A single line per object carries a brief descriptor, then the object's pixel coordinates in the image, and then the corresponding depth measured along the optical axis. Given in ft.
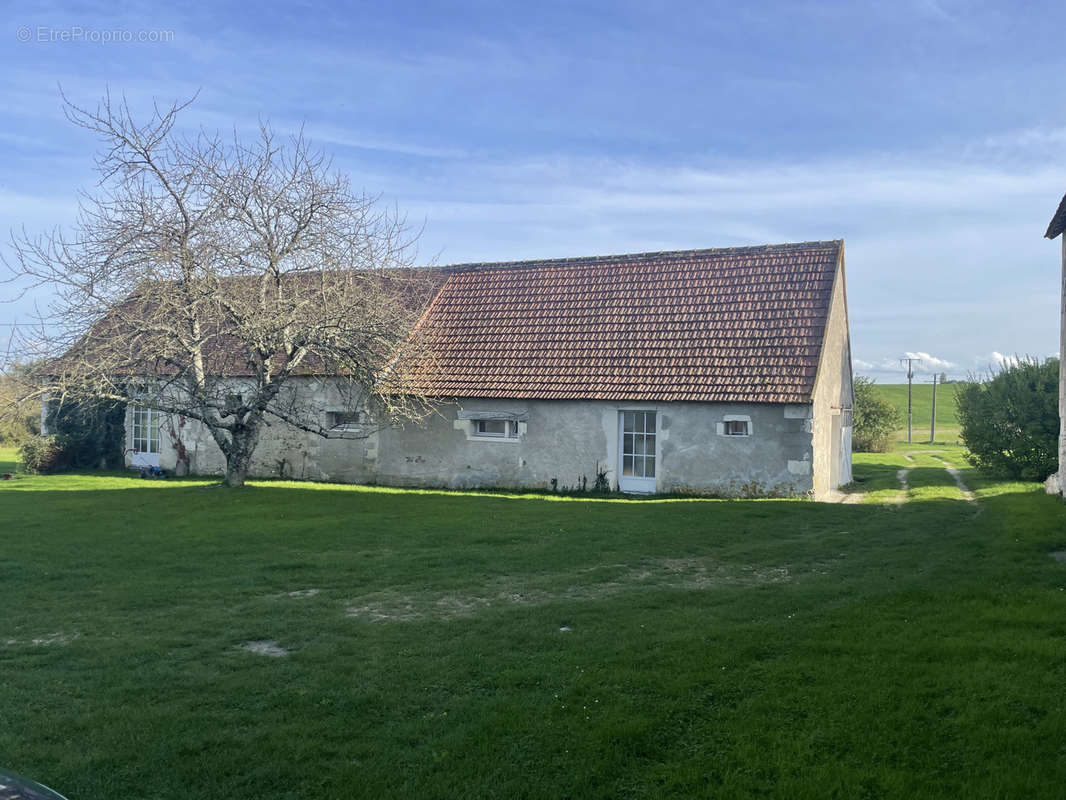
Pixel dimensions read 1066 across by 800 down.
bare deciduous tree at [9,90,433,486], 56.44
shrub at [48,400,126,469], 82.84
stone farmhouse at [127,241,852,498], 61.11
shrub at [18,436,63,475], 81.10
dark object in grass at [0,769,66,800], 9.76
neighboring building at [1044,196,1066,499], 50.80
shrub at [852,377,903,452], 135.54
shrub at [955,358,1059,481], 75.31
